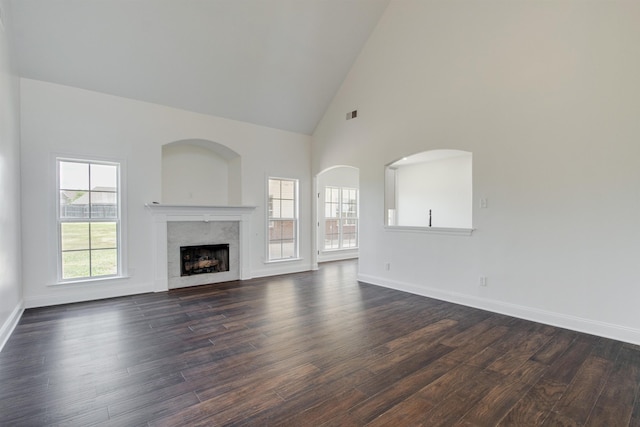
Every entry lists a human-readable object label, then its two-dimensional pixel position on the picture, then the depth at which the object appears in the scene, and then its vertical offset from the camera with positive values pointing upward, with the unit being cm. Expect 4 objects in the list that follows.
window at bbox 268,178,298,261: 675 -9
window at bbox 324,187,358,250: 885 -10
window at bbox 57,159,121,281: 456 -4
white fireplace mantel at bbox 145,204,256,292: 525 -10
